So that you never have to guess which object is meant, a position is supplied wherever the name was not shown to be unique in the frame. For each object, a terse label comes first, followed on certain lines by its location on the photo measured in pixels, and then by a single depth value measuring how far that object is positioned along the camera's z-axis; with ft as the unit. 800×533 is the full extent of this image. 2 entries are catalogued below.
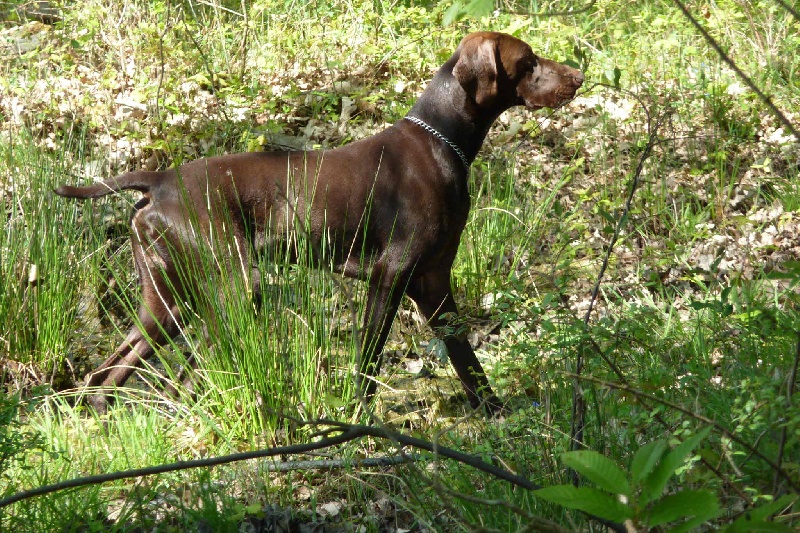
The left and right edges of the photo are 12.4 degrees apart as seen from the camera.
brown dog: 22.06
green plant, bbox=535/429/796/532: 13.05
